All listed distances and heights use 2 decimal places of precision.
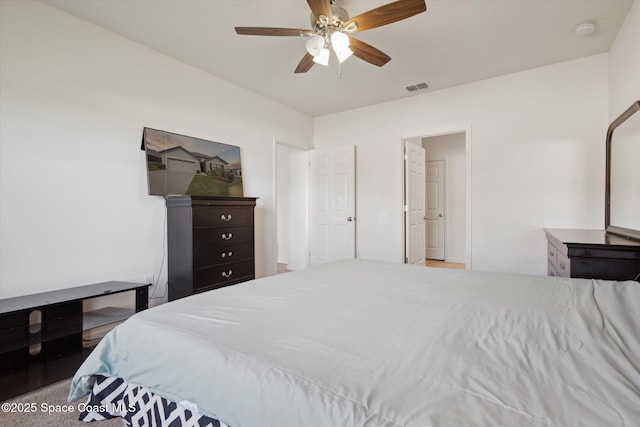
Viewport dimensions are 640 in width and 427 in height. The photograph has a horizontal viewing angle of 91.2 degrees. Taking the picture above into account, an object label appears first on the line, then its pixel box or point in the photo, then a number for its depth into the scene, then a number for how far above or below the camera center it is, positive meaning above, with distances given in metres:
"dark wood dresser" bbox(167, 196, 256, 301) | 2.91 -0.32
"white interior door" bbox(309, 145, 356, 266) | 4.86 +0.09
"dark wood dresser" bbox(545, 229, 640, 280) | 1.93 -0.31
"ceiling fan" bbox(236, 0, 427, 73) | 1.96 +1.27
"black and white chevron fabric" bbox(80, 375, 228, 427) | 0.98 -0.71
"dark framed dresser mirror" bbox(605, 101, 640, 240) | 2.35 +0.28
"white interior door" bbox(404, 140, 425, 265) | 4.55 +0.12
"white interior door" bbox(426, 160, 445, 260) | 6.43 +0.02
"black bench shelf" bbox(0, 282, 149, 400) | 1.96 -0.85
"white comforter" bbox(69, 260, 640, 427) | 0.68 -0.42
